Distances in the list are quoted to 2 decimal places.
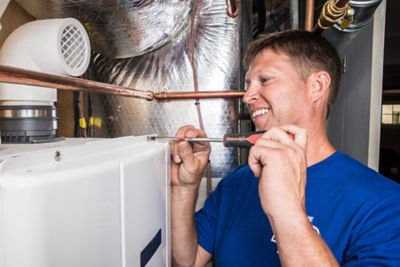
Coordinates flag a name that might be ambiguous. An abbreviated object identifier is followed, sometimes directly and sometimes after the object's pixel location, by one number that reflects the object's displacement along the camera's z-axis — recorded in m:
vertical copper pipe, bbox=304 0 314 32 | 1.02
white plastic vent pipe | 0.56
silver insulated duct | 1.32
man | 0.47
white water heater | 0.26
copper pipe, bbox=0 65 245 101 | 0.45
